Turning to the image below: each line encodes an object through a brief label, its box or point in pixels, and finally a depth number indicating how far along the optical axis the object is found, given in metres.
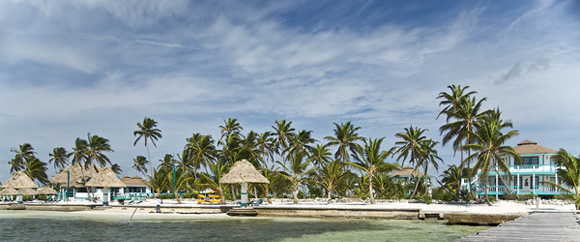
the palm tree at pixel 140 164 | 86.81
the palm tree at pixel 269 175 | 37.59
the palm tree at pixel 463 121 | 33.44
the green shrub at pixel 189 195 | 51.08
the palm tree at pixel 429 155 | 36.97
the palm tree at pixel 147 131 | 60.44
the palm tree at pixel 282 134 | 52.94
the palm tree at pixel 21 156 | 65.94
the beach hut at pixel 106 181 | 38.72
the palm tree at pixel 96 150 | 55.53
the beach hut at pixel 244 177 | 32.81
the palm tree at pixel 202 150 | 53.53
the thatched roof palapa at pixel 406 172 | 67.19
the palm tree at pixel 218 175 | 37.75
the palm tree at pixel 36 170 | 59.12
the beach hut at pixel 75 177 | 52.44
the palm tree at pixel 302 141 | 48.97
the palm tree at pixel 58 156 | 68.06
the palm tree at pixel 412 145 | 36.47
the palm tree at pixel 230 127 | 57.22
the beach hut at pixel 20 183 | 44.97
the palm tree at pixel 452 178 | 44.81
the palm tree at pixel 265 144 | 52.75
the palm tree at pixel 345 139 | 47.00
